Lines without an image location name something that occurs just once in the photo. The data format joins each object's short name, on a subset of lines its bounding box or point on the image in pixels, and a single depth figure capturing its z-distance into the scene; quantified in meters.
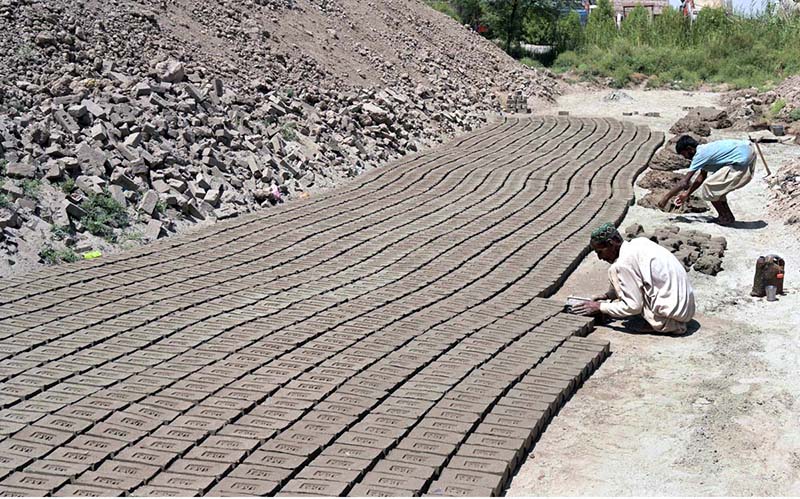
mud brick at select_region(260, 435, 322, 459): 4.07
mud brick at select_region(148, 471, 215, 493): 3.74
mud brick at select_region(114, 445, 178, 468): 3.95
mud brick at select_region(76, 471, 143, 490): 3.75
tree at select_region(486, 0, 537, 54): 23.66
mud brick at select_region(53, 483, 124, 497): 3.69
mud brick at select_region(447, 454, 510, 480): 3.96
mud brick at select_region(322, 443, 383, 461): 4.04
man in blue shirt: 8.44
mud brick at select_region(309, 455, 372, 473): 3.94
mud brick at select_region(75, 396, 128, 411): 4.48
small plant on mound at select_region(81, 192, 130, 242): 7.90
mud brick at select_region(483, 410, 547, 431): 4.42
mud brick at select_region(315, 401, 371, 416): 4.50
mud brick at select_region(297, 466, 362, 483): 3.83
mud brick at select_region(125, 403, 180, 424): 4.40
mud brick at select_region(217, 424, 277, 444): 4.20
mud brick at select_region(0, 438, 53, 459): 4.04
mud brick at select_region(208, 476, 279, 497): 3.72
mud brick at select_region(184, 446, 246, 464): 3.99
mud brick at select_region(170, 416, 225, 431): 4.30
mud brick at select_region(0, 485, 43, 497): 3.69
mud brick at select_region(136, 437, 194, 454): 4.06
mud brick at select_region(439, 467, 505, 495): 3.84
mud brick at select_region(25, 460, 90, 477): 3.85
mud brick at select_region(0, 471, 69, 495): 3.73
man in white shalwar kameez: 5.77
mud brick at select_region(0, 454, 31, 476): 3.90
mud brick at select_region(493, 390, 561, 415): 4.63
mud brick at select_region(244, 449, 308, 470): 3.95
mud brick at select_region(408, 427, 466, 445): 4.22
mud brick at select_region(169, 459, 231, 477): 3.87
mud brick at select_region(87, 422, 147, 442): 4.19
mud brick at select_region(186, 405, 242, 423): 4.41
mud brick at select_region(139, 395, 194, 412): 4.51
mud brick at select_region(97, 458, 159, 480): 3.85
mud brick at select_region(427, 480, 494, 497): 3.78
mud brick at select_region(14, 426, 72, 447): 4.15
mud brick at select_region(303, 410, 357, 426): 4.39
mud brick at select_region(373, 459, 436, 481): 3.88
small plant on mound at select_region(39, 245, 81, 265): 7.40
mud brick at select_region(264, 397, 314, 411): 4.53
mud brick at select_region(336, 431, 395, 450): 4.15
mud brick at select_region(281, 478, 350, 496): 3.72
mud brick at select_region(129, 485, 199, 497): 3.70
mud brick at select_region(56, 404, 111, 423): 4.38
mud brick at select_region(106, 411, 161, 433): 4.30
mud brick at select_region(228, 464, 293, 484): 3.84
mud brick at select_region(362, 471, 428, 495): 3.77
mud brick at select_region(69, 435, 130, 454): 4.08
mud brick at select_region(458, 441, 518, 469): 4.08
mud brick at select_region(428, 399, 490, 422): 4.54
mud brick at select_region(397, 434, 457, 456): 4.11
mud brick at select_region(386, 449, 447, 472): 3.98
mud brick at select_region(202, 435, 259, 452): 4.11
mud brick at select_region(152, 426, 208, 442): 4.19
